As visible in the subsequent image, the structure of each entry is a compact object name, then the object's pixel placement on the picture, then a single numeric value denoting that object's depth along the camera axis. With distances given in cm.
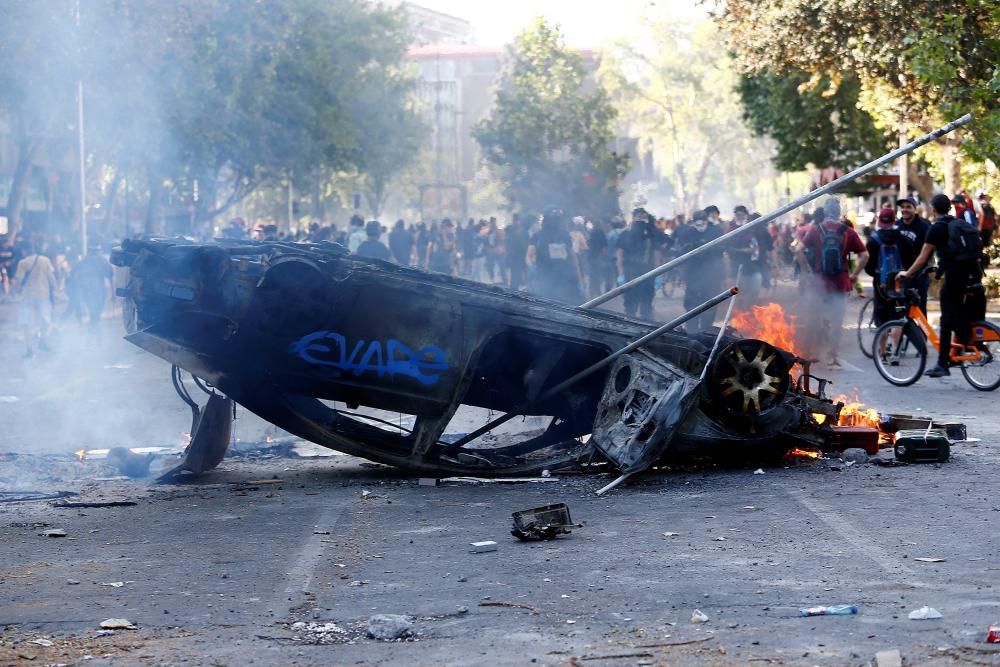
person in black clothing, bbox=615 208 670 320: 2383
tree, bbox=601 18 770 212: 10588
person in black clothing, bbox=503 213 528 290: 2875
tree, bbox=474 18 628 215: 5788
